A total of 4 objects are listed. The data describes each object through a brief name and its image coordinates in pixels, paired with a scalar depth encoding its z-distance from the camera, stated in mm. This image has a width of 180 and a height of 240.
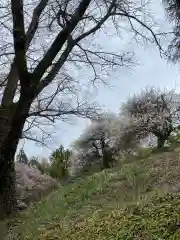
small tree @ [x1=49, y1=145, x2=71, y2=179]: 28630
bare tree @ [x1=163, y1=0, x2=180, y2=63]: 7640
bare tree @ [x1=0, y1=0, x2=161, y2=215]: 6594
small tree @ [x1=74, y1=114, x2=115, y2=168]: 32000
